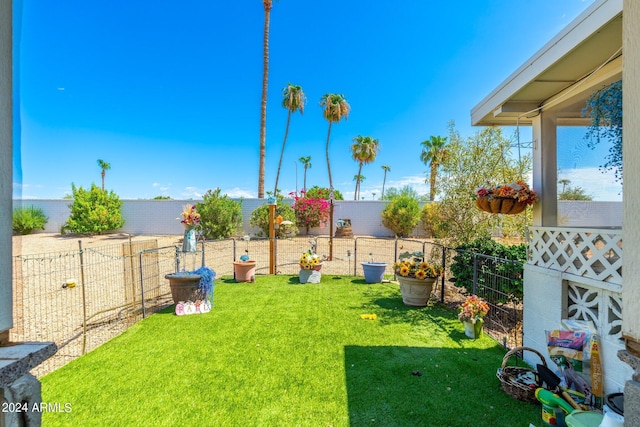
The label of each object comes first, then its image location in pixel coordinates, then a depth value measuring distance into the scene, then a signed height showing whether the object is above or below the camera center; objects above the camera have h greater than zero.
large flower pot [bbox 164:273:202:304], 4.49 -1.22
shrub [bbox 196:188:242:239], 13.05 -0.30
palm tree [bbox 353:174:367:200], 34.56 +3.70
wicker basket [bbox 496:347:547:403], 2.34 -1.50
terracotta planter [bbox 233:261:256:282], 6.48 -1.41
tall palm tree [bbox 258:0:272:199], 13.78 +5.64
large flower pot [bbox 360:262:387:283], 6.55 -1.48
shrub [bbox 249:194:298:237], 14.07 -0.49
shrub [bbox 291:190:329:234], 15.51 -0.16
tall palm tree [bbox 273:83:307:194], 17.31 +6.66
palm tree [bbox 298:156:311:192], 36.91 +5.94
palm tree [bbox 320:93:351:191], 17.10 +6.02
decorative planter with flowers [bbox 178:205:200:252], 5.18 -0.32
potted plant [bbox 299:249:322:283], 6.38 -1.37
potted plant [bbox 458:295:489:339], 3.61 -1.41
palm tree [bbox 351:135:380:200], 22.94 +4.74
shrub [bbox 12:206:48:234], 14.87 -0.41
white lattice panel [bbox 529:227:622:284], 2.23 -0.43
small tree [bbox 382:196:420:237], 14.91 -0.43
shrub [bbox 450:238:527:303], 4.07 -0.95
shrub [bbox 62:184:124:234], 14.80 -0.04
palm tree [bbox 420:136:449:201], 19.92 +4.25
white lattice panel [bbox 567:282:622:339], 2.17 -0.85
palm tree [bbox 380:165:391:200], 44.31 +5.91
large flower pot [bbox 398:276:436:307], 4.71 -1.39
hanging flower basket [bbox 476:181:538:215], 3.15 +0.09
